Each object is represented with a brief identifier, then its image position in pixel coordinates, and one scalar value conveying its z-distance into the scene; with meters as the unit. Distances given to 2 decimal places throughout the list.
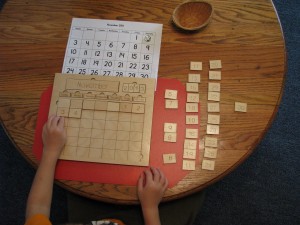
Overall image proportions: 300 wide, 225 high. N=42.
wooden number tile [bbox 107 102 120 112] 0.79
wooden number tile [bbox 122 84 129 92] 0.81
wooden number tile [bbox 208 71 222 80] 0.80
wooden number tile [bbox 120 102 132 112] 0.79
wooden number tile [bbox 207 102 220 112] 0.77
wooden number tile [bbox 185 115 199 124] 0.77
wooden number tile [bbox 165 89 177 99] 0.80
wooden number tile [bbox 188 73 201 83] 0.81
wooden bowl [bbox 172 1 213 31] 0.86
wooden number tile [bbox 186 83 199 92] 0.80
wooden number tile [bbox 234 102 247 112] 0.77
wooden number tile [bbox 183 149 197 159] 0.74
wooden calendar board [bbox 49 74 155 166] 0.76
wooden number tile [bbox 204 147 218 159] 0.74
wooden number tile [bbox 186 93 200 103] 0.79
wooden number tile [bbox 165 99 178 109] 0.79
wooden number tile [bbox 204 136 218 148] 0.75
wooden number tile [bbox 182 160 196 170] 0.74
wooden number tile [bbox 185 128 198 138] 0.76
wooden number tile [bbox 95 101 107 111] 0.79
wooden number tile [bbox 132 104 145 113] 0.79
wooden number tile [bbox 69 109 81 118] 0.79
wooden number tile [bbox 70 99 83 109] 0.80
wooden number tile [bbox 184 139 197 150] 0.75
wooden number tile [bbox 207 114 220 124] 0.76
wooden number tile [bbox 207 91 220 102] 0.78
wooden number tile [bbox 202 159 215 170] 0.73
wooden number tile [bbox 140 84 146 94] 0.80
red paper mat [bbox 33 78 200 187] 0.74
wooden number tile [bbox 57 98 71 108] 0.80
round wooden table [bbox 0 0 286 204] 0.74
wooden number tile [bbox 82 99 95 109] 0.80
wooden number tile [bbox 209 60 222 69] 0.81
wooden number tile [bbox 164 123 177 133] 0.77
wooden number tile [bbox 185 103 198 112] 0.78
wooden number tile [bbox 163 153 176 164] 0.75
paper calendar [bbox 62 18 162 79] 0.84
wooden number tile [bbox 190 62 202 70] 0.82
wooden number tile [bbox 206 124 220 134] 0.76
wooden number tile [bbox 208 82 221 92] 0.79
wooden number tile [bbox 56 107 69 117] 0.80
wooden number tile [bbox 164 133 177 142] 0.77
